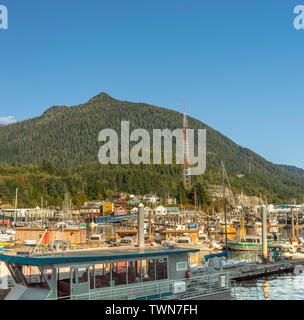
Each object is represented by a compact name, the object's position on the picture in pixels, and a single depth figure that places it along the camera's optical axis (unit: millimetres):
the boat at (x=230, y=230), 110462
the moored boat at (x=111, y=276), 19672
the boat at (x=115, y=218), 156500
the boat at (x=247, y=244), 72250
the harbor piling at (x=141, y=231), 39000
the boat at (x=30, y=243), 68106
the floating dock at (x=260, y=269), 43403
